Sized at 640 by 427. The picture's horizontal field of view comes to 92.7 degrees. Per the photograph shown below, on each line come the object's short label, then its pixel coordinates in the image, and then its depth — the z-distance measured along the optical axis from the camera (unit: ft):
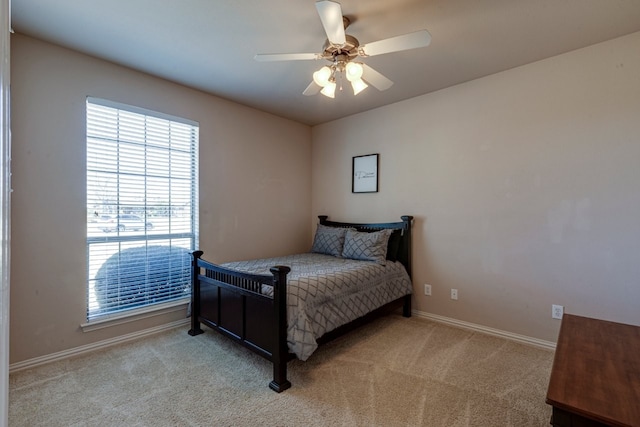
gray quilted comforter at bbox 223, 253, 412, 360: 7.14
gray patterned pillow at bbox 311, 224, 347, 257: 12.33
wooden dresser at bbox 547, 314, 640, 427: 3.32
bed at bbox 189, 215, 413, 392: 7.05
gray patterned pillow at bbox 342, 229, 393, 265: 10.91
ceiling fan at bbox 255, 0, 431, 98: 5.50
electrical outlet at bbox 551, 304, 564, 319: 8.62
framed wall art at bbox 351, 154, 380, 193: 12.76
